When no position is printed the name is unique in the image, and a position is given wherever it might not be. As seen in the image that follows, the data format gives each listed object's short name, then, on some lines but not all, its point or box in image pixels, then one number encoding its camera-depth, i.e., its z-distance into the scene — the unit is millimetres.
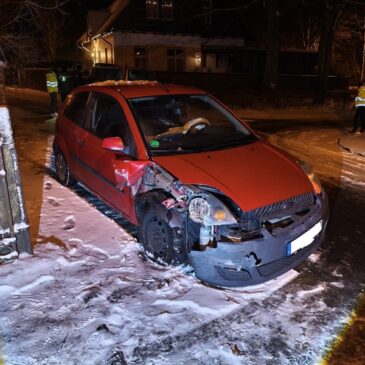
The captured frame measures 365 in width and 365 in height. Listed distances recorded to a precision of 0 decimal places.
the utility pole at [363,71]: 33766
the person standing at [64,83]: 18656
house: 30688
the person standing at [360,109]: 12133
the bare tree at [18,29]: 11828
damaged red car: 3689
